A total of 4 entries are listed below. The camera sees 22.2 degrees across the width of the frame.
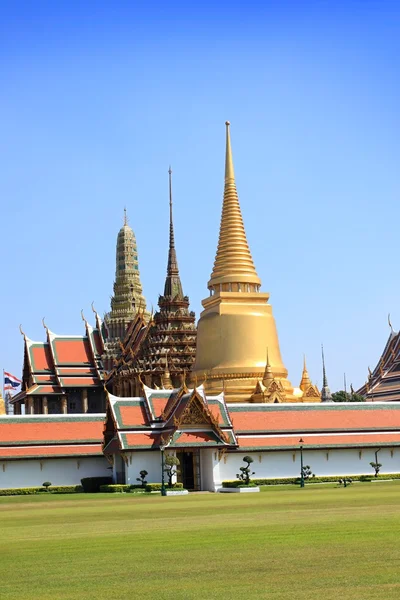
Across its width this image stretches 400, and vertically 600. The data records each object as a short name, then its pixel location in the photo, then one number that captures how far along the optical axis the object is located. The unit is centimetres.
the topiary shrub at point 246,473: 3931
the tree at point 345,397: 7300
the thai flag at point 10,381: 7544
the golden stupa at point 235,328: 6084
